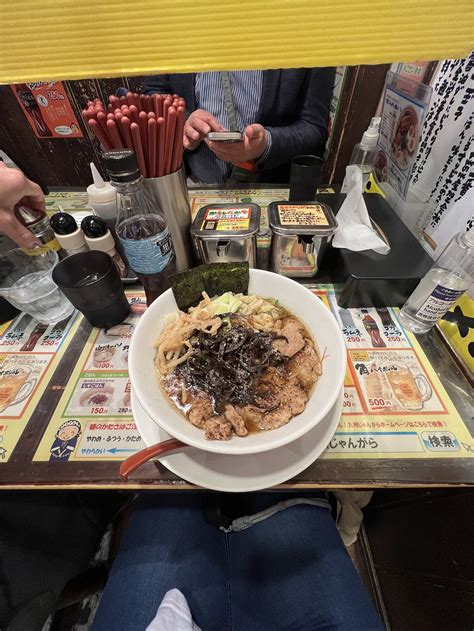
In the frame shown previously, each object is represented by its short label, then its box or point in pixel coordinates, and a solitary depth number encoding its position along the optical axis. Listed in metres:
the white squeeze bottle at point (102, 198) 0.51
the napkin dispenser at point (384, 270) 0.51
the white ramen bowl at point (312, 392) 0.35
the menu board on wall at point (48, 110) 1.01
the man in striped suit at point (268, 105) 0.79
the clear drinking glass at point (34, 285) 0.53
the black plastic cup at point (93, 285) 0.47
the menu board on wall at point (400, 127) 0.56
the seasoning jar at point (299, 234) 0.51
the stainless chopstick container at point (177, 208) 0.49
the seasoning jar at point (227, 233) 0.51
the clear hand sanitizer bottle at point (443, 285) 0.46
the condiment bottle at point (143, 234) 0.45
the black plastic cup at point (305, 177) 0.60
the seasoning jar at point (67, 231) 0.50
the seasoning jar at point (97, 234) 0.51
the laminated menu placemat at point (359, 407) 0.41
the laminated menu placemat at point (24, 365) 0.44
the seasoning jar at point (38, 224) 0.50
